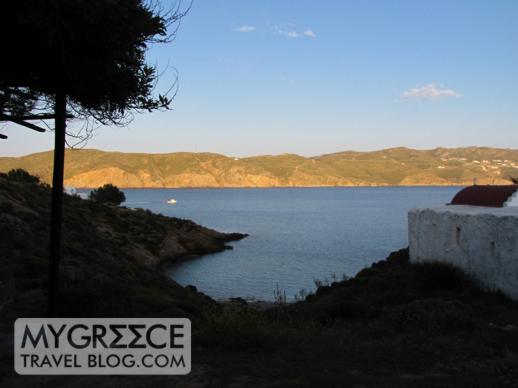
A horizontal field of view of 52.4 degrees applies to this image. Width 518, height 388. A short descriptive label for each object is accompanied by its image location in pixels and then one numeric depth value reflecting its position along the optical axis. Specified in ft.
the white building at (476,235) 51.19
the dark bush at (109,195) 244.22
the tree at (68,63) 22.36
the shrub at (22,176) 153.04
